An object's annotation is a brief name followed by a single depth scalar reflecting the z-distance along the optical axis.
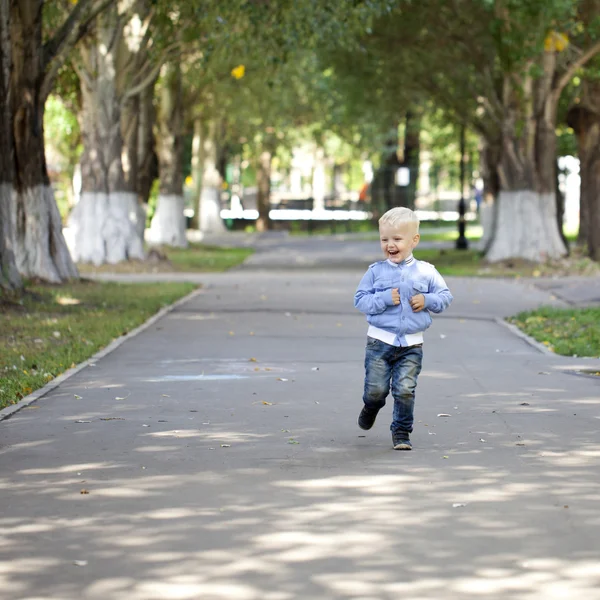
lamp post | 43.00
